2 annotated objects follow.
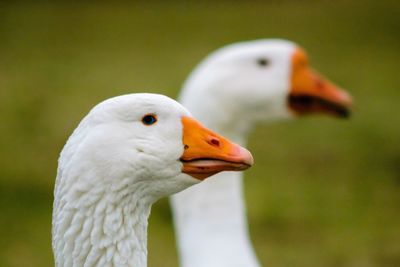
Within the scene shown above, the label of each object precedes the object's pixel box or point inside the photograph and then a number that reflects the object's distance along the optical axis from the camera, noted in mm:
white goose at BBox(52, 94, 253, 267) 6148
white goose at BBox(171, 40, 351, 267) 9703
